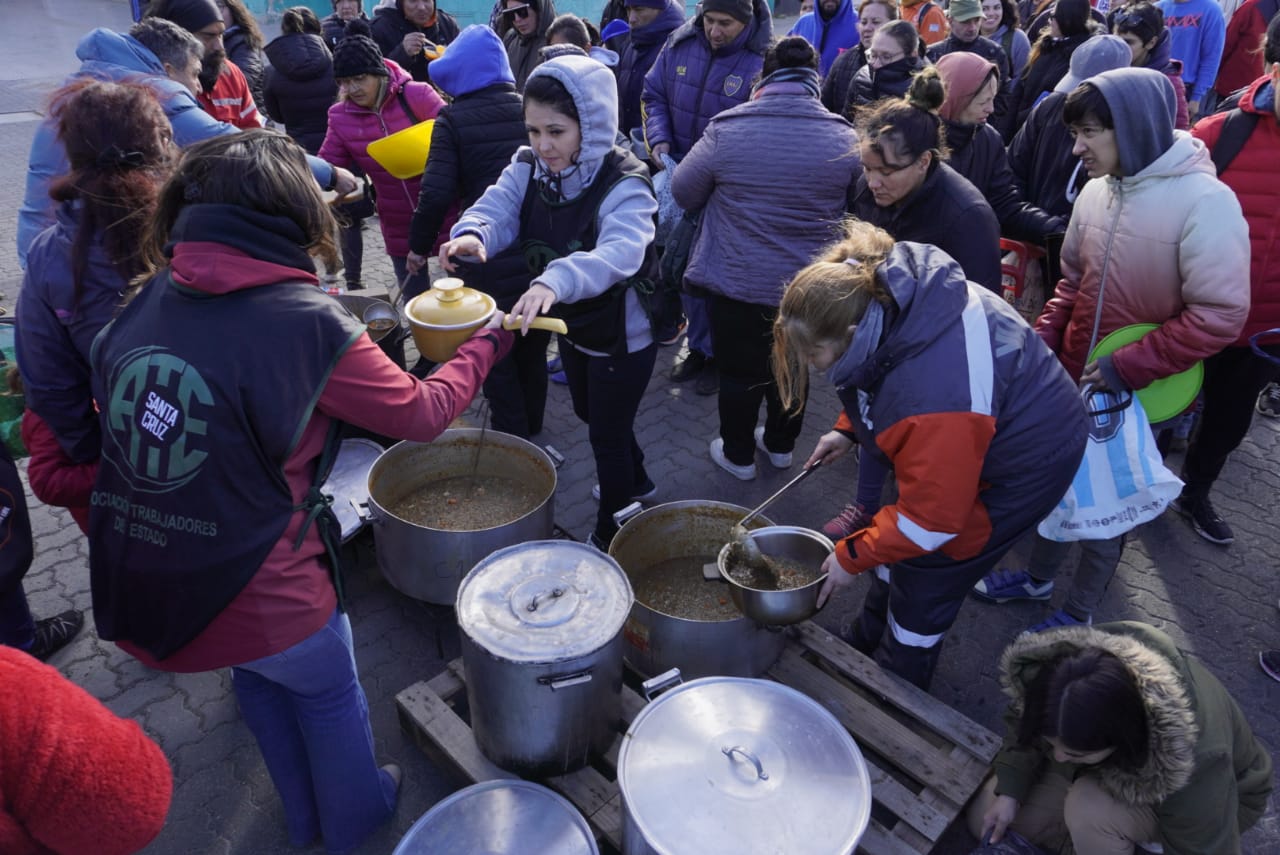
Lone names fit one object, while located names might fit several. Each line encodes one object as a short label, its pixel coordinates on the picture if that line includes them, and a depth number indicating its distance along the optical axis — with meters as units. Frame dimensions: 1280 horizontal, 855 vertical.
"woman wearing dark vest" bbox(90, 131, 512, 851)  1.63
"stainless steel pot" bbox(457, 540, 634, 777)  2.11
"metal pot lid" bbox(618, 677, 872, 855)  1.78
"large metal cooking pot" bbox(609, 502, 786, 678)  2.55
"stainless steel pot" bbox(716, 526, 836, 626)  2.41
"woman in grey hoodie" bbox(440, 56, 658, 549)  2.65
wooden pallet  2.32
